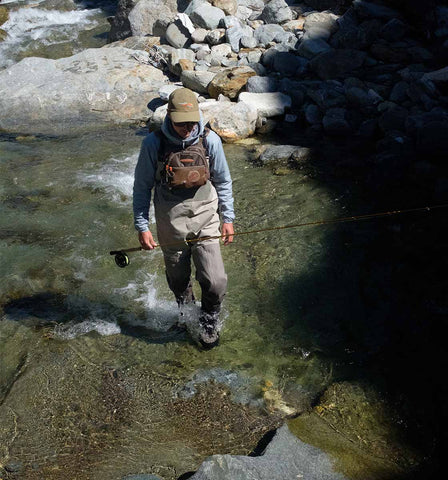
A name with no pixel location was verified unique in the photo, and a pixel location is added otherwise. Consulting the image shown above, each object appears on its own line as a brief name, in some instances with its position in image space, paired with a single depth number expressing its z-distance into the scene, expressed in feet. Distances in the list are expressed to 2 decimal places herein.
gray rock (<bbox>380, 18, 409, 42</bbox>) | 38.83
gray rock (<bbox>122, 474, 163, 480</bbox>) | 11.86
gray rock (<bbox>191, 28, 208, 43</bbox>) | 43.06
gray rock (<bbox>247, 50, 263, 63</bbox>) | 40.63
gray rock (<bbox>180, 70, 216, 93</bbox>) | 38.06
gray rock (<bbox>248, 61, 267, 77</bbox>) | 39.14
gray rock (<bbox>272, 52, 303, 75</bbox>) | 39.09
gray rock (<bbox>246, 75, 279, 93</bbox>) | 36.78
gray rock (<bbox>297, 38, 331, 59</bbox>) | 39.70
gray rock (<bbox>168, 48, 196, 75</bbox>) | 40.60
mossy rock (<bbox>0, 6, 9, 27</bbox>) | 60.64
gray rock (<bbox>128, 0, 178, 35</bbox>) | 49.37
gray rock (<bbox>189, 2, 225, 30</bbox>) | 43.96
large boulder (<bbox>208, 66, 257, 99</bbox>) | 36.96
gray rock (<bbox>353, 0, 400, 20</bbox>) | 40.57
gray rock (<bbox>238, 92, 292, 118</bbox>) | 35.04
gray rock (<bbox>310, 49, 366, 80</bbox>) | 37.42
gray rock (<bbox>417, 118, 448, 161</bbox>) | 26.21
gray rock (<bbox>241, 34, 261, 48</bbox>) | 42.22
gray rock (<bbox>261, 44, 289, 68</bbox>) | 39.93
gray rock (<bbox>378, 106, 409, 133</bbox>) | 30.76
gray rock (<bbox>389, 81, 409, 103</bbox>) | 33.50
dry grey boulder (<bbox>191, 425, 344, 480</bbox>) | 11.23
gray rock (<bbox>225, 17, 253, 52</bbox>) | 42.32
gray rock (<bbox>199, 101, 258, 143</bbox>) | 33.27
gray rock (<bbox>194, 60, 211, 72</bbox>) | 40.19
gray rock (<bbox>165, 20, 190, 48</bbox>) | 44.06
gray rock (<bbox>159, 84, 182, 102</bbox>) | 38.07
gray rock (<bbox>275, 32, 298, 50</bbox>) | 41.77
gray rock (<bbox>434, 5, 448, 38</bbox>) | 37.45
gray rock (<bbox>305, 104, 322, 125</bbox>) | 34.50
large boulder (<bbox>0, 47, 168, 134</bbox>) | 37.73
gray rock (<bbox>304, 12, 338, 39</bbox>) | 41.73
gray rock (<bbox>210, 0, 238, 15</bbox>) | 45.37
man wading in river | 13.64
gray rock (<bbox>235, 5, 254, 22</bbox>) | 46.24
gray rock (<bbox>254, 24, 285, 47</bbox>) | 42.86
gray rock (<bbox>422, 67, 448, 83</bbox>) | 32.04
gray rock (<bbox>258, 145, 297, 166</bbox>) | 30.07
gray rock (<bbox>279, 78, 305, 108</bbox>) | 36.40
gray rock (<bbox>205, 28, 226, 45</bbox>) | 42.60
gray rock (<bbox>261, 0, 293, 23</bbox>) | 44.73
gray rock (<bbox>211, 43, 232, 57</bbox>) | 41.73
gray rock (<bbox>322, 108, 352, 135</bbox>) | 32.83
